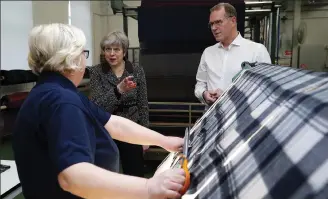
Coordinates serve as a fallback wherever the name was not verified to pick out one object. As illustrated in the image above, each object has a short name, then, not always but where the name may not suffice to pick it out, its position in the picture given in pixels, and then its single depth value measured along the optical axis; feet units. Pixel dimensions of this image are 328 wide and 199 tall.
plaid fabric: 1.49
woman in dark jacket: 5.78
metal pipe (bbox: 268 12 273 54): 8.16
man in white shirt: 5.77
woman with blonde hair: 2.12
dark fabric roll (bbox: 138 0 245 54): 7.66
